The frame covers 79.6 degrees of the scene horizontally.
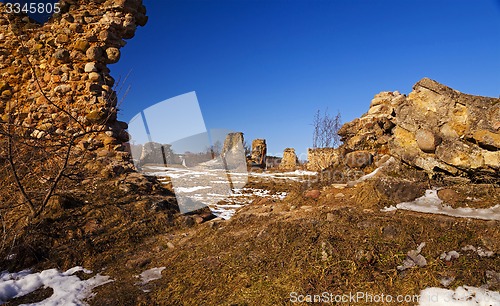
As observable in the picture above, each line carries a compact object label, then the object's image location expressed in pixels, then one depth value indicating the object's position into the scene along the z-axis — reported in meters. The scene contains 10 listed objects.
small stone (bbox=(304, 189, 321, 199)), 4.74
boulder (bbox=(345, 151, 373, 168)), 5.73
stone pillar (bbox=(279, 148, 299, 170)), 20.45
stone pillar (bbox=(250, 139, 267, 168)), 21.72
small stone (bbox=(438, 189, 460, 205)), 3.59
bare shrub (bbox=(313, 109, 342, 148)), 26.34
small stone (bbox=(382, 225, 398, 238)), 2.88
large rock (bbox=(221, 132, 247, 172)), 19.61
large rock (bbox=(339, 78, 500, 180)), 3.68
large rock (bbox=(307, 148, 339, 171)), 16.03
